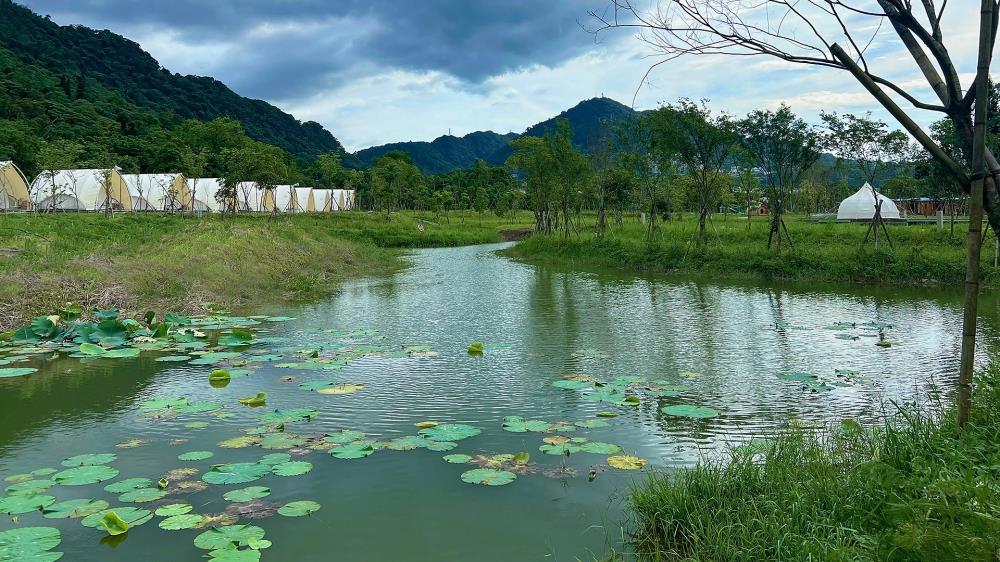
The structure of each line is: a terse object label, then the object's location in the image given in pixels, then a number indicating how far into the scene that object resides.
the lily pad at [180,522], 4.10
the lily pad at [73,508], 4.31
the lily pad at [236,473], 4.82
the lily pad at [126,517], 4.17
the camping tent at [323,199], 57.03
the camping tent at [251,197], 47.16
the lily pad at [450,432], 5.77
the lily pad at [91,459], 5.23
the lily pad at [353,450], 5.36
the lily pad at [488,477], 4.81
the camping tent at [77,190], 33.78
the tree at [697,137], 23.06
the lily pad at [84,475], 4.82
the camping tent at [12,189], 30.08
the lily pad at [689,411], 6.38
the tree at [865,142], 19.73
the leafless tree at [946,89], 3.59
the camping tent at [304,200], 53.22
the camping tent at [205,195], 43.88
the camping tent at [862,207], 38.97
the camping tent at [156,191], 39.25
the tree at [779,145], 20.64
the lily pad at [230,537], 3.87
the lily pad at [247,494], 4.52
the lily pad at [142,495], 4.52
